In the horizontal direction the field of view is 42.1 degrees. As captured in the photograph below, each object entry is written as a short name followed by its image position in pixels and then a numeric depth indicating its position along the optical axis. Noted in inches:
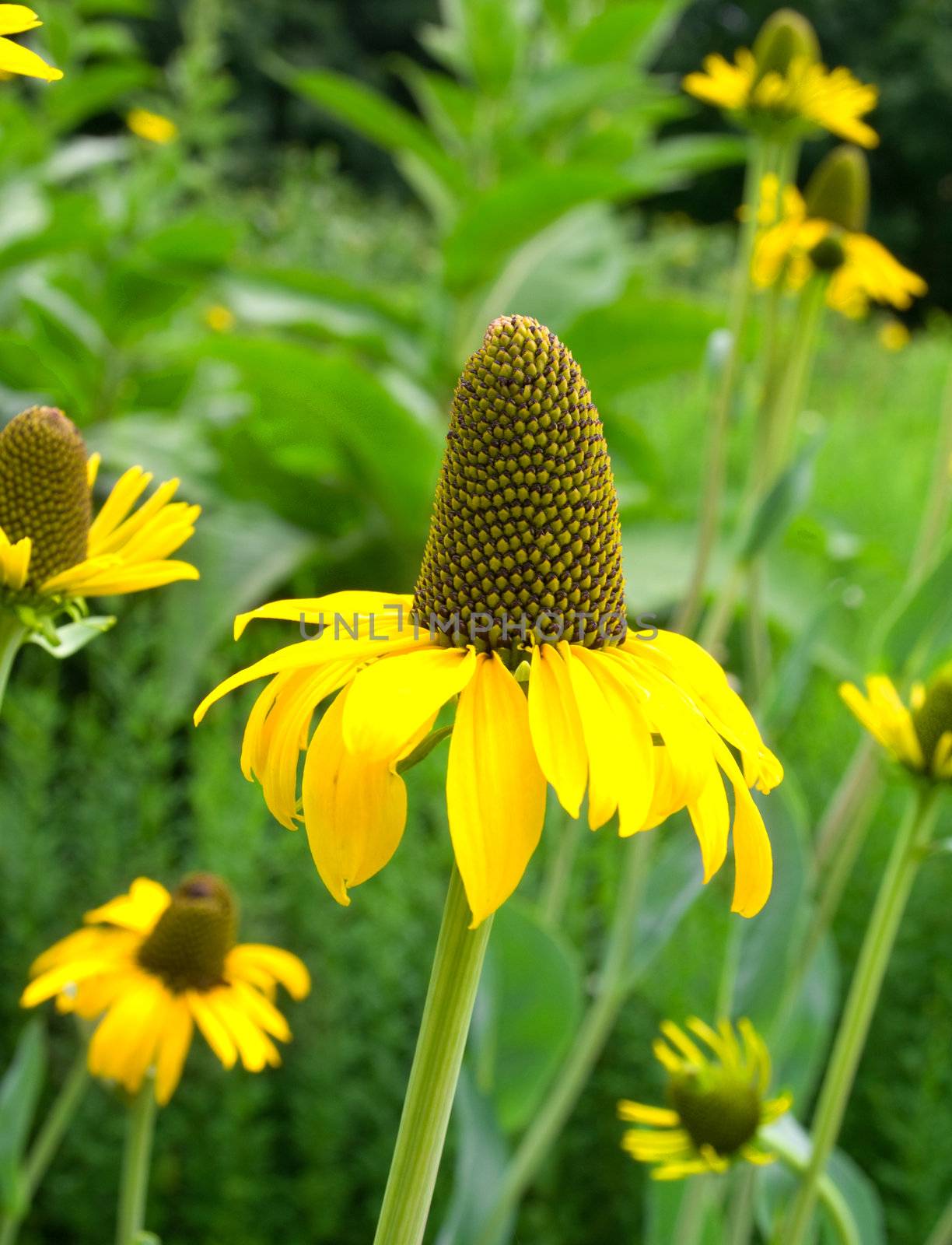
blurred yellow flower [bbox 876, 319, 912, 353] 183.5
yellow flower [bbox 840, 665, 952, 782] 26.0
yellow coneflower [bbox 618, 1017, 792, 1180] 26.7
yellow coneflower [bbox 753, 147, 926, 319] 44.6
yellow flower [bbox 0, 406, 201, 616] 19.5
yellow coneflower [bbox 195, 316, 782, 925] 13.3
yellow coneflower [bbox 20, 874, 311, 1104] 25.4
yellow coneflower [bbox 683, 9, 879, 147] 43.7
